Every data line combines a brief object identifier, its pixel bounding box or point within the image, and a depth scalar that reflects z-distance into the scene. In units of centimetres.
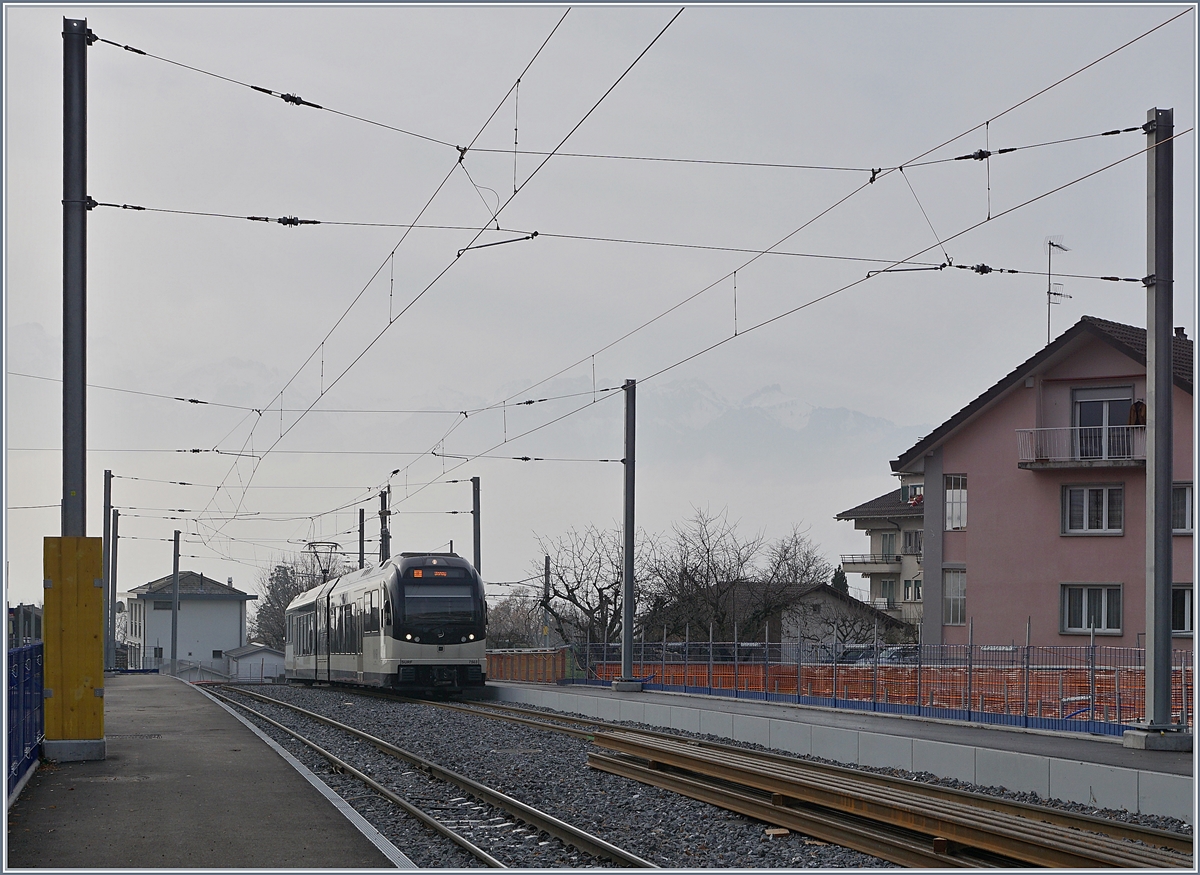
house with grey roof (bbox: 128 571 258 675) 9975
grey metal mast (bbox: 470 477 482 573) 4031
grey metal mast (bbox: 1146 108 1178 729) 1551
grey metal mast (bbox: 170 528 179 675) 6291
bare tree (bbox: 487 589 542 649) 6988
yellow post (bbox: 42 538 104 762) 1462
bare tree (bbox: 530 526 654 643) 5191
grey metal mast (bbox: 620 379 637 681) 2917
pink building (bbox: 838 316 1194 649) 3484
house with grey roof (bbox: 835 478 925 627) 6769
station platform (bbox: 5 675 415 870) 942
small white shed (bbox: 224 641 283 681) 9275
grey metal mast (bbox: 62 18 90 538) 1458
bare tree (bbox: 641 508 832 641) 5131
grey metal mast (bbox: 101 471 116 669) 4894
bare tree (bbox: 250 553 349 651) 11294
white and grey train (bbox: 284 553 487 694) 3006
